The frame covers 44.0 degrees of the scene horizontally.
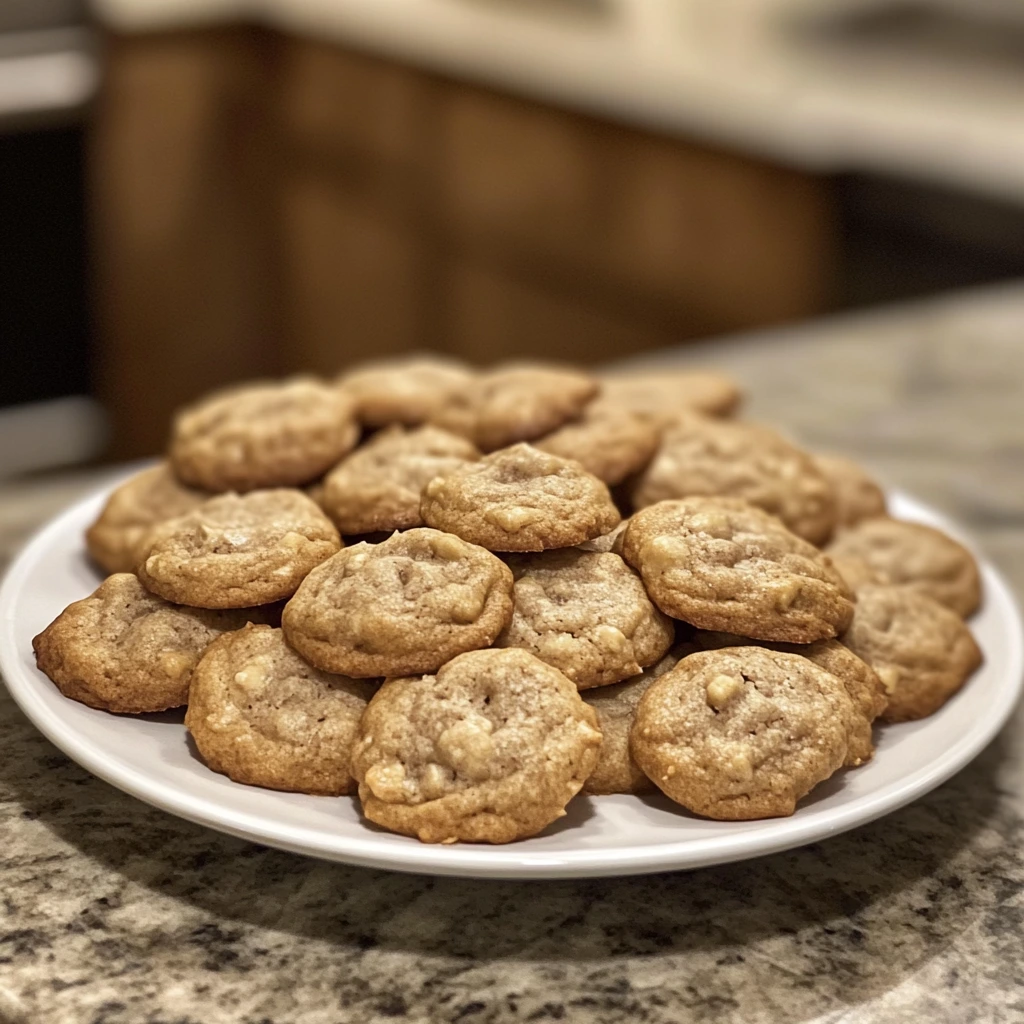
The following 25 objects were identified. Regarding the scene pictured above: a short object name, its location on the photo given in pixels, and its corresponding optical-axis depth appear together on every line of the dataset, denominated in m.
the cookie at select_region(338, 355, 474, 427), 1.12
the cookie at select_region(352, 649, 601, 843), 0.76
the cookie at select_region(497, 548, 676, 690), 0.85
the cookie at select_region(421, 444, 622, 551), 0.88
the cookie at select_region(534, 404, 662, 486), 1.05
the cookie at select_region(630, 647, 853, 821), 0.80
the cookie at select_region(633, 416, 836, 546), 1.08
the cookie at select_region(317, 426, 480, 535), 0.98
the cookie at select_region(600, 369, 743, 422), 1.23
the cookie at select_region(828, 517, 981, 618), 1.12
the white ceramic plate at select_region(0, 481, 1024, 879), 0.74
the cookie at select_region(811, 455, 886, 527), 1.19
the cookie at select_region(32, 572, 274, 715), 0.88
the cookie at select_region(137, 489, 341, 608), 0.88
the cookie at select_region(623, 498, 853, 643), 0.86
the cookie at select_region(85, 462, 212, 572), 1.06
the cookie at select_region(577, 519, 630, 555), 0.94
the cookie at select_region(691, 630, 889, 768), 0.90
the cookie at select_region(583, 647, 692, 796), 0.84
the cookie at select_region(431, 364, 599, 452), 1.08
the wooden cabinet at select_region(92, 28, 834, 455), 3.03
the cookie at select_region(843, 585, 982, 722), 0.95
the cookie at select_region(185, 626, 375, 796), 0.82
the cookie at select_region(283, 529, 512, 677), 0.82
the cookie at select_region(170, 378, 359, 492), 1.06
